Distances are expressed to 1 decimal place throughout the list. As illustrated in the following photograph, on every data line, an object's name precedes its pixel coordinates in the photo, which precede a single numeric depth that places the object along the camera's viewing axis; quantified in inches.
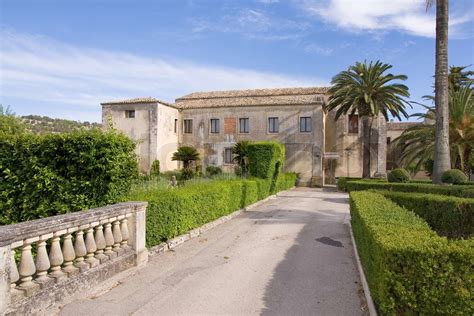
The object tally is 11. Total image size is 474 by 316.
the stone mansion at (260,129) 1250.6
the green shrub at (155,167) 1210.0
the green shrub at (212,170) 1142.2
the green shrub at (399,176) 846.5
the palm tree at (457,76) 1005.8
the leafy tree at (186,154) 1256.2
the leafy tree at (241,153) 1087.6
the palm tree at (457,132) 735.1
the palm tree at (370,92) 1009.7
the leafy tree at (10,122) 371.7
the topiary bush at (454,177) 593.5
